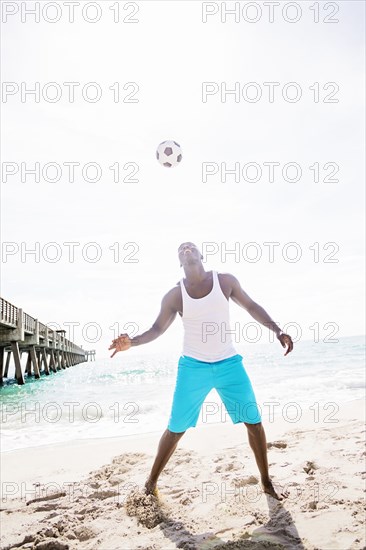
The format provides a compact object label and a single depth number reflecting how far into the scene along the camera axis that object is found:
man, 3.13
